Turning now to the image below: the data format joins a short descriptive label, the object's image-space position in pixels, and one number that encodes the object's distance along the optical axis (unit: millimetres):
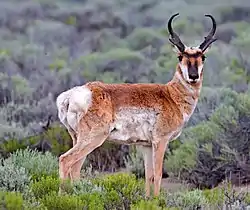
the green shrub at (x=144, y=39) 55219
